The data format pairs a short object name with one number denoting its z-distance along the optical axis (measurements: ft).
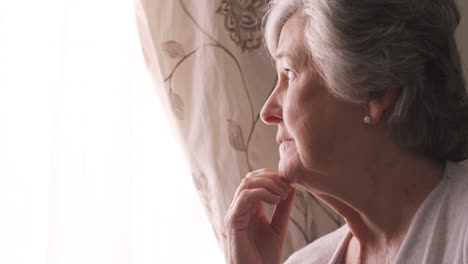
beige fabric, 4.52
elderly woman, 3.67
